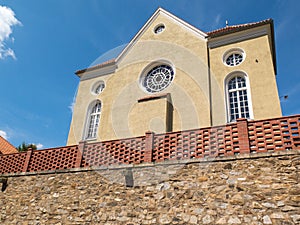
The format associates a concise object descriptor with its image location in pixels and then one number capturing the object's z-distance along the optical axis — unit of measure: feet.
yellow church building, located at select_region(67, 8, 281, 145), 34.01
